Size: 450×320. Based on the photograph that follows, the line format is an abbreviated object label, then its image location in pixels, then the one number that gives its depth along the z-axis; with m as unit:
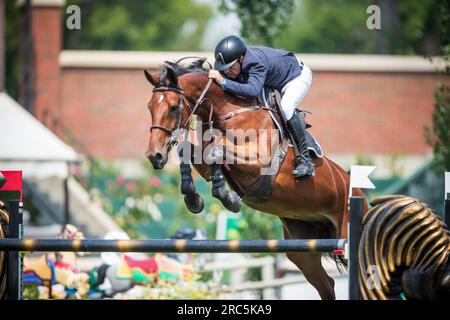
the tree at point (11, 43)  56.91
